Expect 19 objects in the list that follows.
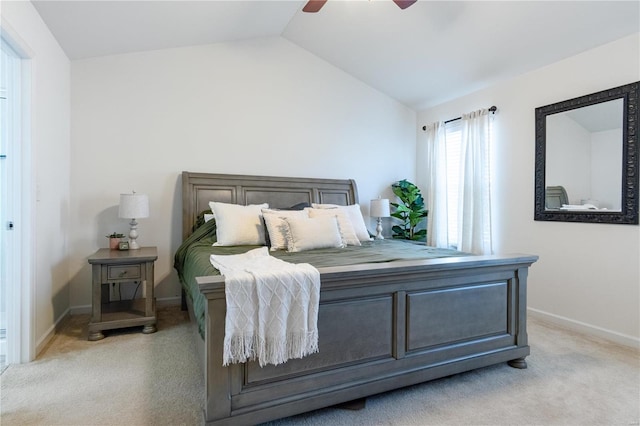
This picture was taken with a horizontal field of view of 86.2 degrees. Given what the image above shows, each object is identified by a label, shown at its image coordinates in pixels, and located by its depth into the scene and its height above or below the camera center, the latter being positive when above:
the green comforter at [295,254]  2.20 -0.34
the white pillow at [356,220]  3.64 -0.10
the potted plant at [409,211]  4.78 +0.00
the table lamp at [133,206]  3.20 +0.03
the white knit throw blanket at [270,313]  1.58 -0.50
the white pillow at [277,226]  3.09 -0.14
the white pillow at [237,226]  3.19 -0.15
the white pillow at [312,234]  2.97 -0.20
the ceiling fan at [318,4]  2.45 +1.57
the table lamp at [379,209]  4.41 +0.03
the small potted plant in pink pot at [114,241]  3.34 -0.31
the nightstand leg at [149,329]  3.00 -1.05
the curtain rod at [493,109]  3.89 +1.17
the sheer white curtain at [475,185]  3.98 +0.32
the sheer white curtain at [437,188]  4.59 +0.32
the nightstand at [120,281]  2.86 -0.62
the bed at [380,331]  1.64 -0.72
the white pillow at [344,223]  3.36 -0.12
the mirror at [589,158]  2.81 +0.49
